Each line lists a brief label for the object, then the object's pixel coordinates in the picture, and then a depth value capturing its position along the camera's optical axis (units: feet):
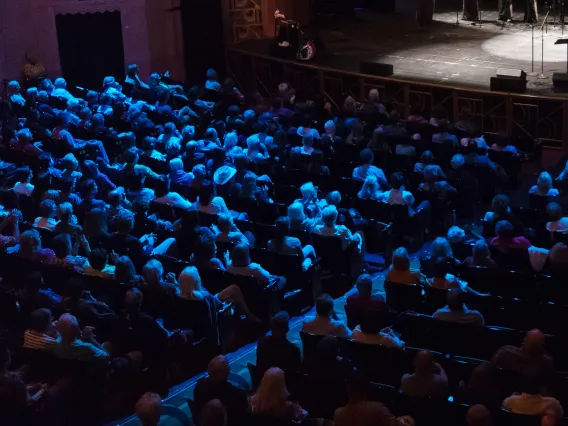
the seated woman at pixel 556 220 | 29.76
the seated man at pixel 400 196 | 33.94
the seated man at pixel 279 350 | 22.64
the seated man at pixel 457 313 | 23.79
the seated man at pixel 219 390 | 20.22
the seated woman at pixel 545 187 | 33.42
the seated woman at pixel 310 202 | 33.09
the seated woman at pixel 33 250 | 28.89
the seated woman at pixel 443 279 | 25.93
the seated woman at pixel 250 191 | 34.42
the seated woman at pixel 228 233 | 30.12
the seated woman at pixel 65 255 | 28.58
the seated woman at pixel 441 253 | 27.48
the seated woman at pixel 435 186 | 35.12
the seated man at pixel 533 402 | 19.11
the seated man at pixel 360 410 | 18.70
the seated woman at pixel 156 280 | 26.07
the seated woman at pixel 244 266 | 27.73
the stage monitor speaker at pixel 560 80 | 46.68
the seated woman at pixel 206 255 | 28.17
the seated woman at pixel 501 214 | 30.25
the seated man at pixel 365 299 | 25.31
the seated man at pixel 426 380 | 20.48
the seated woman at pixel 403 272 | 26.78
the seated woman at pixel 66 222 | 30.73
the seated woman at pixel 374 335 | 23.06
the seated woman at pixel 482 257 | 26.91
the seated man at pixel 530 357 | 20.64
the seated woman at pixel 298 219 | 31.83
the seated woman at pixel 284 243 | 29.71
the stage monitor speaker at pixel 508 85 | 45.65
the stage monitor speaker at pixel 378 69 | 50.94
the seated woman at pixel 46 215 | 32.22
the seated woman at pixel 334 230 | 30.71
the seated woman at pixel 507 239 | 28.35
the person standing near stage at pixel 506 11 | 66.85
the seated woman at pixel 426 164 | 36.01
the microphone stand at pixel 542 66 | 50.60
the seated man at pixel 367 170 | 36.55
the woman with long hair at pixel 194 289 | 25.71
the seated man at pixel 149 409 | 19.13
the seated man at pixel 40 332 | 23.68
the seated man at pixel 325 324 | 24.18
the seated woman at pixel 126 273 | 26.50
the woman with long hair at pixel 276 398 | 20.12
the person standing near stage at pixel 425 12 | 66.18
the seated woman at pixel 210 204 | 33.40
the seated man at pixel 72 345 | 23.00
